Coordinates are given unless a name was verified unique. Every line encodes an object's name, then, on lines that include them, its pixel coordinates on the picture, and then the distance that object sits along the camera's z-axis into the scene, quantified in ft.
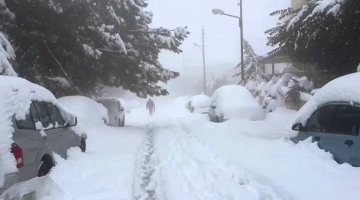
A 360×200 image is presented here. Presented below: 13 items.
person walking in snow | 105.19
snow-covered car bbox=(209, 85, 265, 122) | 52.75
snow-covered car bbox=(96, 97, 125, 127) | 56.99
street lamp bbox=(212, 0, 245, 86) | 78.48
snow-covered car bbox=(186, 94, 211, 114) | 91.61
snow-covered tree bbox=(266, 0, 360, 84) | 34.99
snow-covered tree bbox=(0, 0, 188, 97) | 47.39
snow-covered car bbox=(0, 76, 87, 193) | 16.89
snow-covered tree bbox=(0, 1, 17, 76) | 33.23
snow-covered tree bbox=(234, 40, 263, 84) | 127.47
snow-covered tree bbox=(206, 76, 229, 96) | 186.20
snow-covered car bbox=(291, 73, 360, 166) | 20.20
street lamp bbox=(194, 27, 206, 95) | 149.79
